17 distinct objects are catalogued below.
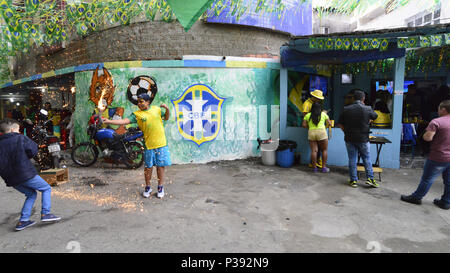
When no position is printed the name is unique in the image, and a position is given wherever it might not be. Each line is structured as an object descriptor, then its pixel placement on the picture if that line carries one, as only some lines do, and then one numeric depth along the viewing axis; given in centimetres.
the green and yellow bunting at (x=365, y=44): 645
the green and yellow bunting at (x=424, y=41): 607
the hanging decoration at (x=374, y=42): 609
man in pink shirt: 406
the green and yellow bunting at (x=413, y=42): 610
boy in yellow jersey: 477
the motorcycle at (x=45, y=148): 671
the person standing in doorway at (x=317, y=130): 652
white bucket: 745
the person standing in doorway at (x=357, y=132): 532
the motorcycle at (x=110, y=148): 720
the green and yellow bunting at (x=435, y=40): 609
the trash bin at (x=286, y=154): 723
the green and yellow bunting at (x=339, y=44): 652
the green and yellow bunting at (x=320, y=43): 666
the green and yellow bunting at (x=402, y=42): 621
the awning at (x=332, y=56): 663
